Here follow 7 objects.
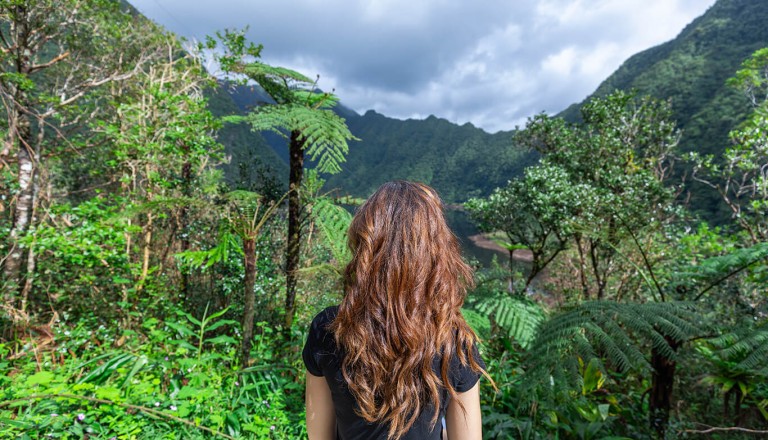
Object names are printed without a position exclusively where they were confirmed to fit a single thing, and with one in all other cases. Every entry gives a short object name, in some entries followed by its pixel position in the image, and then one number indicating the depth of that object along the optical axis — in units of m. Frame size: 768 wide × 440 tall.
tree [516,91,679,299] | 3.89
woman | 0.94
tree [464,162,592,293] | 3.73
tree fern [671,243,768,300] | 2.16
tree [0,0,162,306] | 2.46
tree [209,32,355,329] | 1.72
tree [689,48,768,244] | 4.12
